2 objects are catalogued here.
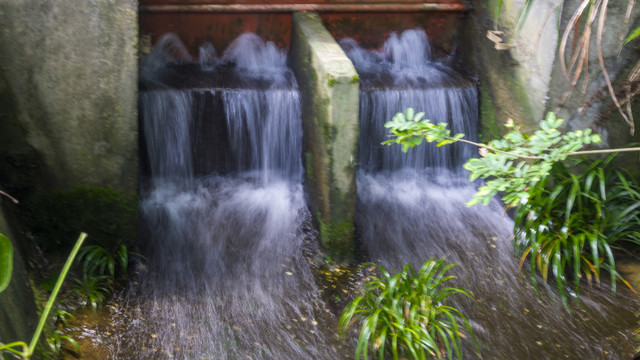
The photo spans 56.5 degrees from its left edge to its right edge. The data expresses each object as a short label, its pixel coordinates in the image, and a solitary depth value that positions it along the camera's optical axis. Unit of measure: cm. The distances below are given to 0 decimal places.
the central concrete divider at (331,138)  402
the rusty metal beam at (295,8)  492
